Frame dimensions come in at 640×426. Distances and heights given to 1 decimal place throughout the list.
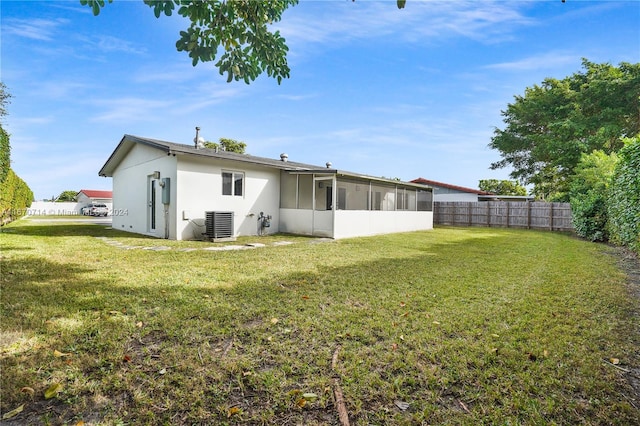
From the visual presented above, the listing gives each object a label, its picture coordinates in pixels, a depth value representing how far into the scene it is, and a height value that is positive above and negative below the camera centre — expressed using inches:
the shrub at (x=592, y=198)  431.8 +22.1
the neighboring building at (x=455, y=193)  957.8 +54.8
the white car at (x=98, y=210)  1130.7 -11.9
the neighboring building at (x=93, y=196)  1531.7 +51.6
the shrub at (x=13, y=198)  502.3 +15.7
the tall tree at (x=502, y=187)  1422.2 +111.2
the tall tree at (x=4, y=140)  384.8 +81.8
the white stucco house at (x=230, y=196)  385.1 +17.3
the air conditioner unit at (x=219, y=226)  372.5 -21.5
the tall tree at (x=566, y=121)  741.3 +237.9
